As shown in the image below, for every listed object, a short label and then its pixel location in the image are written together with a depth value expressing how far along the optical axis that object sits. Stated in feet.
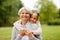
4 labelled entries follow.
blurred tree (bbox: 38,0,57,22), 101.72
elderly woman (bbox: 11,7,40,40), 8.74
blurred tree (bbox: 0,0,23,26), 77.64
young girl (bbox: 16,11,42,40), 8.86
